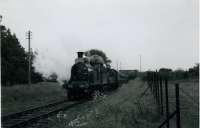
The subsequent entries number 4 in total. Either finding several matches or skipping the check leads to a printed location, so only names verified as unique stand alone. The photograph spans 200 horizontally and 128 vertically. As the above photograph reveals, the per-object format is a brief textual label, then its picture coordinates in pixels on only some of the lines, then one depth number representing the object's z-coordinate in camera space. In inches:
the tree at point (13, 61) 2474.2
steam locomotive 1255.5
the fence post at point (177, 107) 339.6
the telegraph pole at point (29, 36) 2236.7
